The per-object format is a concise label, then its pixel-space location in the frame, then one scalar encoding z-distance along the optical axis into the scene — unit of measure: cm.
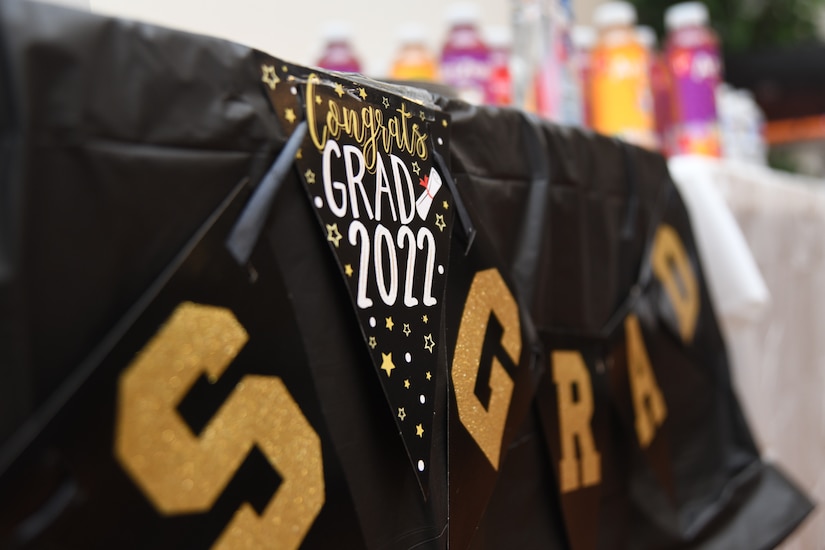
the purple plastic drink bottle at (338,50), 125
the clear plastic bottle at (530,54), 118
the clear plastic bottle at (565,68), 122
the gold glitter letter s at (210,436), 39
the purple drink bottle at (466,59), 120
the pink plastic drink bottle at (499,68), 121
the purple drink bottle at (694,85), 147
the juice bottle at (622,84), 139
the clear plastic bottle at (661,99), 159
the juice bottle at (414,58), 126
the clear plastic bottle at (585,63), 145
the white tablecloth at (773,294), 122
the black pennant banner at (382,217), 50
